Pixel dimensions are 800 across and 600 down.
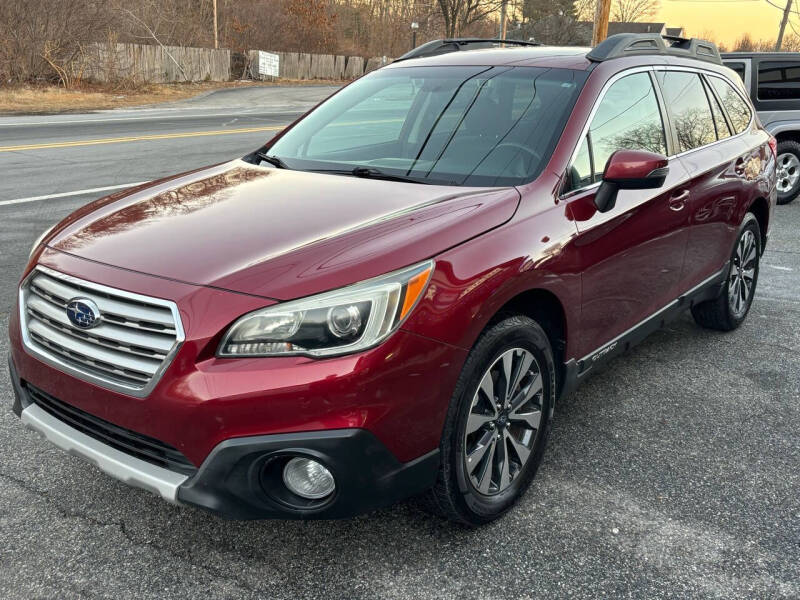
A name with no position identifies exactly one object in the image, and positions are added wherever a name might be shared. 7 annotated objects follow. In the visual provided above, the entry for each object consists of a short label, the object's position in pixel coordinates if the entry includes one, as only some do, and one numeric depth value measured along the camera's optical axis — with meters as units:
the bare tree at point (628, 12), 73.38
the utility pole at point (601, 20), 19.61
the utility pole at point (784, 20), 45.88
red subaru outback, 2.16
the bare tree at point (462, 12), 51.56
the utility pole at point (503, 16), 44.67
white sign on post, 40.81
